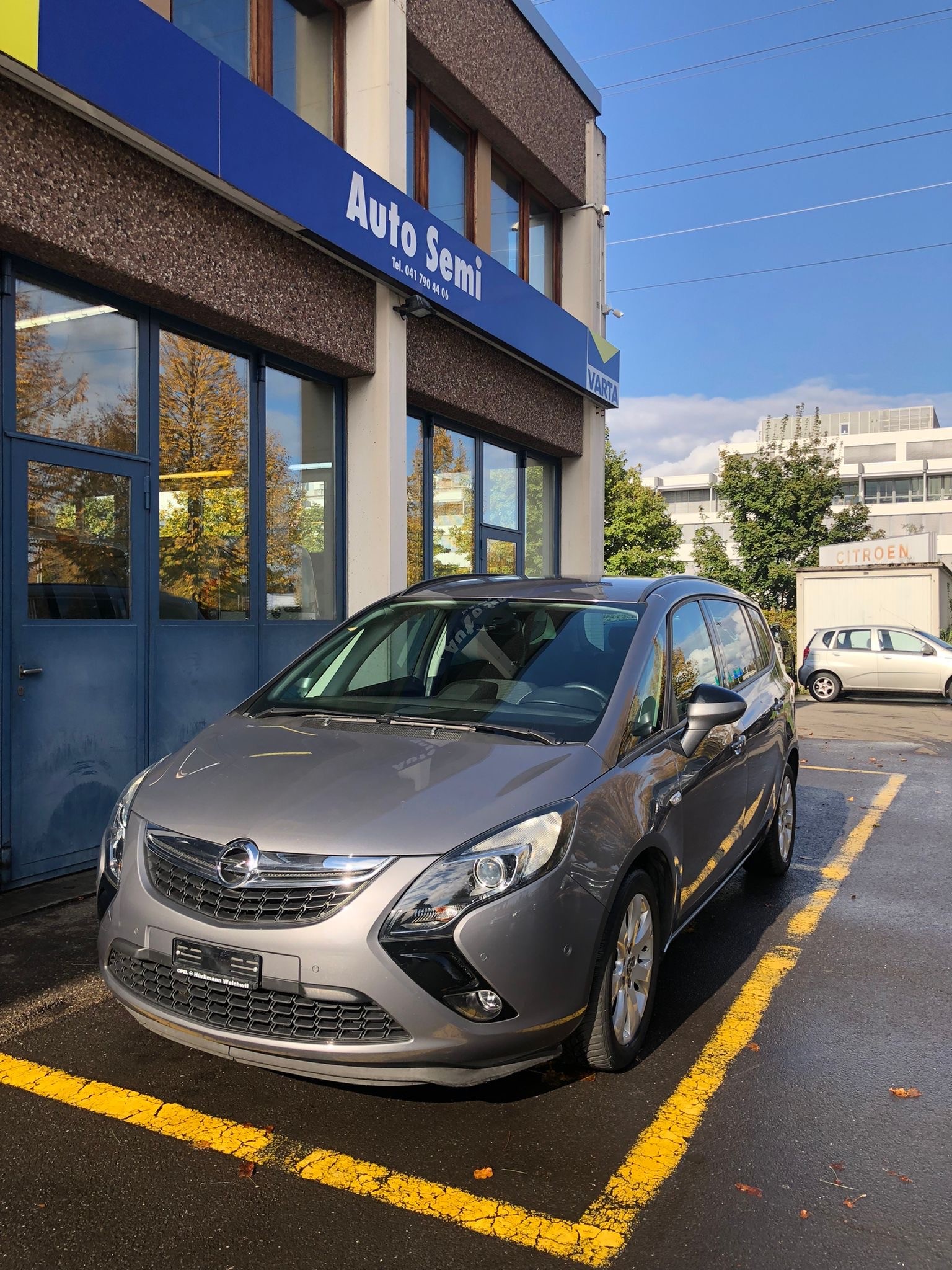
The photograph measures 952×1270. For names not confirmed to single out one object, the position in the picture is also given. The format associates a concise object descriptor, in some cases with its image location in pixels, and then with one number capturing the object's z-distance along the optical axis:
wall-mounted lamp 8.87
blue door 5.84
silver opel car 2.76
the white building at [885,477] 76.88
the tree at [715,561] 42.44
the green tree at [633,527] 38.59
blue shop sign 5.60
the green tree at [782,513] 41.06
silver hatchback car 19.14
